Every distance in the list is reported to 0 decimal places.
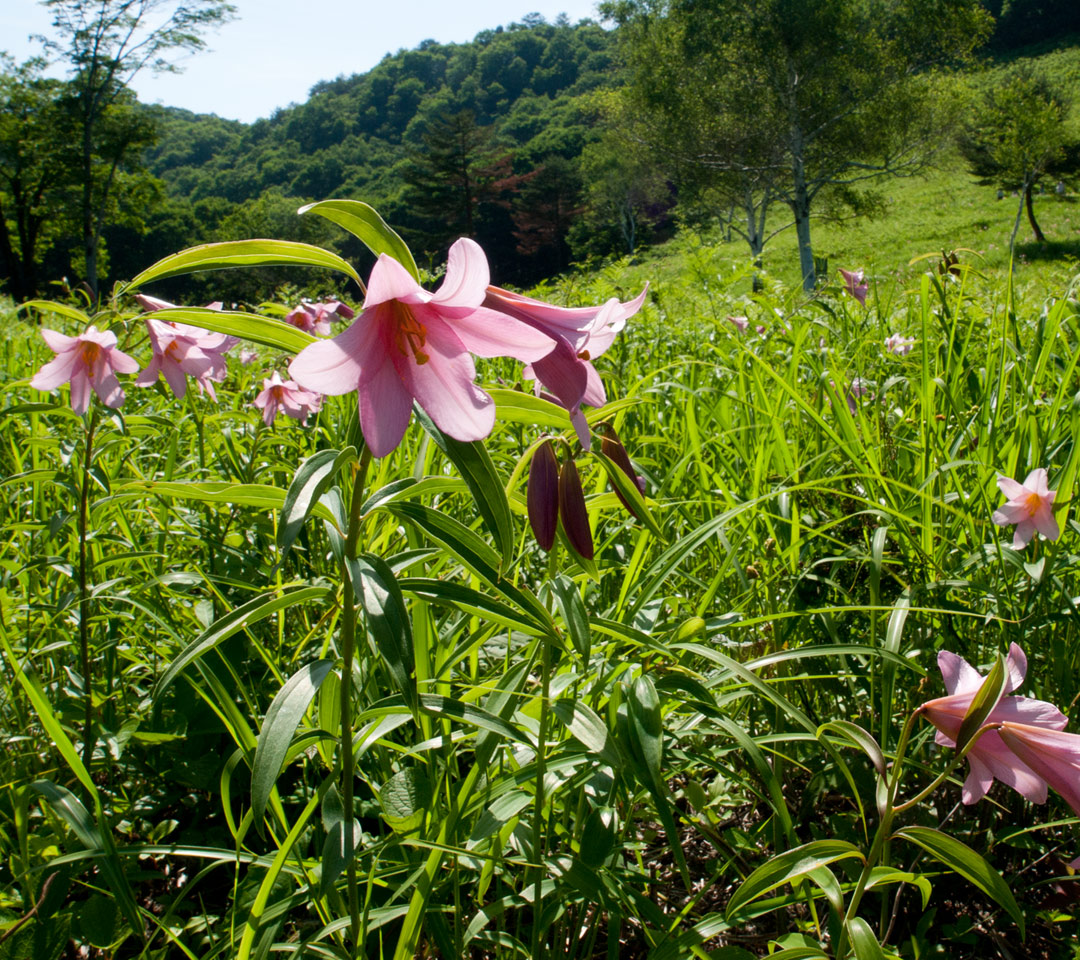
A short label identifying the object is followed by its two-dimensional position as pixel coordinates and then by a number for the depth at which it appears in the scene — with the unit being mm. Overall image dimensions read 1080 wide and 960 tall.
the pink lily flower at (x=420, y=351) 497
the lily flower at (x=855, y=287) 2385
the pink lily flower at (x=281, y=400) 1596
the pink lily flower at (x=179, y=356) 1121
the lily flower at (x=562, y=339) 577
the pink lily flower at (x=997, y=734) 643
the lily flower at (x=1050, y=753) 605
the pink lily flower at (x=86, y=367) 1081
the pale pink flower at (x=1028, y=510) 1032
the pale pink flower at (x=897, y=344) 2209
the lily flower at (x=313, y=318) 1419
